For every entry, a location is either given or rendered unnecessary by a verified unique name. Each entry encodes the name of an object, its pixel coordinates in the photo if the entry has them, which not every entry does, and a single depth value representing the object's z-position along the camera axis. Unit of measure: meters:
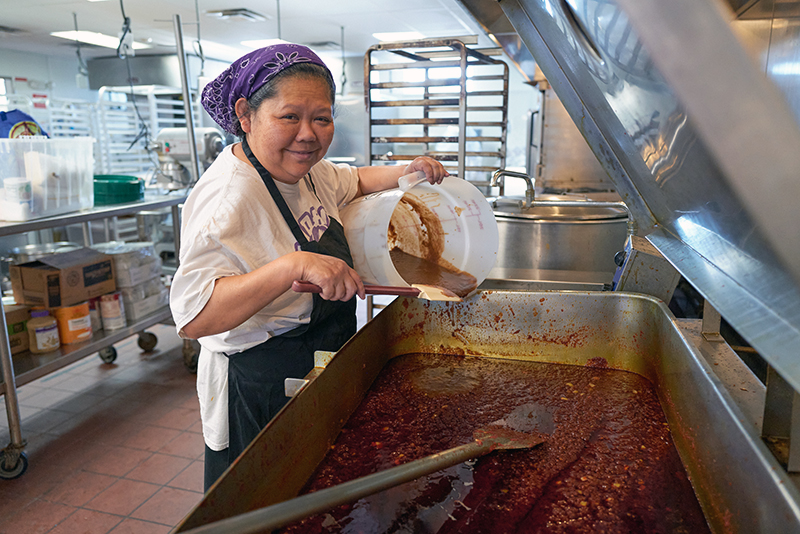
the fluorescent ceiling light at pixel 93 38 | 6.96
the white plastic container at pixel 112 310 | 3.05
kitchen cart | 2.32
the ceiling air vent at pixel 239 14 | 5.78
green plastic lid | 3.09
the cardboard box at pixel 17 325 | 2.64
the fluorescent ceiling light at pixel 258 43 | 7.70
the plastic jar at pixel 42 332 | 2.66
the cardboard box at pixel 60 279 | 2.71
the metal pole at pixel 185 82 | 3.20
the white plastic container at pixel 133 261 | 3.15
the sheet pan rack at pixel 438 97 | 3.06
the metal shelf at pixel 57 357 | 2.49
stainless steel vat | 0.77
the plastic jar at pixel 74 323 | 2.79
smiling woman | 1.17
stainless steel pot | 2.21
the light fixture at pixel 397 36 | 7.25
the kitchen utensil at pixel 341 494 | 0.61
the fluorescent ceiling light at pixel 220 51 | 8.01
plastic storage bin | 2.41
